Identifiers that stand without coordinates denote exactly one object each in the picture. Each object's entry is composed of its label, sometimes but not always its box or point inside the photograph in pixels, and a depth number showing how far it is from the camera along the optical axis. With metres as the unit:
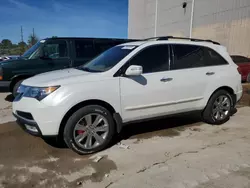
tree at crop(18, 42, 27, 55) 46.18
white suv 3.44
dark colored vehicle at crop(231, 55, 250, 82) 12.00
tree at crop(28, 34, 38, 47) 44.28
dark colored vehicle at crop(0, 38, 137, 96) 6.59
